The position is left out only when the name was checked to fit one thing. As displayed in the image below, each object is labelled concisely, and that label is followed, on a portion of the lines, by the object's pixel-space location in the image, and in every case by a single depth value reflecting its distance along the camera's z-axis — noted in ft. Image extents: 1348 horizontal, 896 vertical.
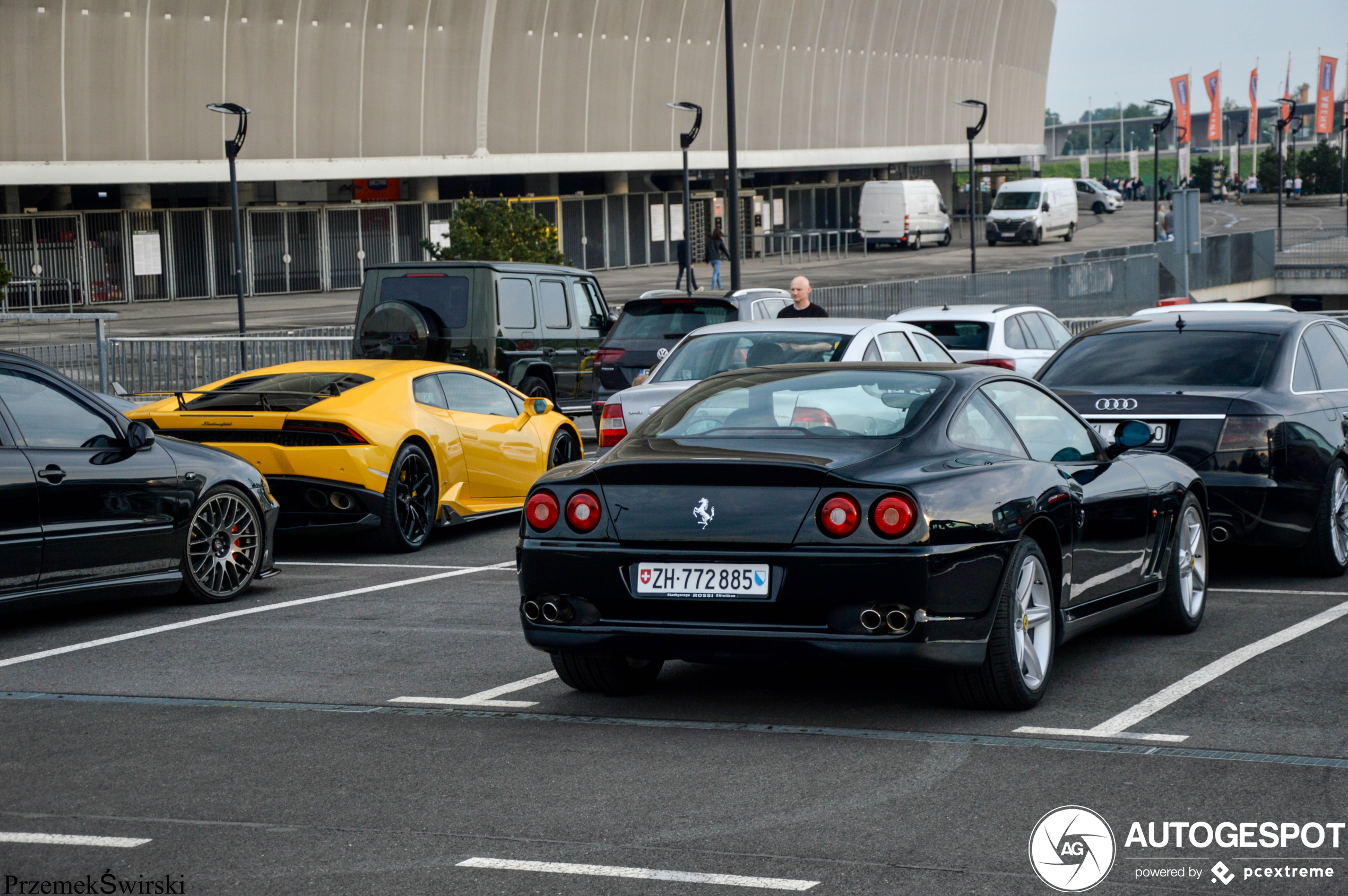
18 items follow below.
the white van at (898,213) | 214.48
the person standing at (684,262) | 103.81
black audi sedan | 30.68
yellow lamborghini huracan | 36.19
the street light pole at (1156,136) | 184.47
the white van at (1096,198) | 315.58
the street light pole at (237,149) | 78.84
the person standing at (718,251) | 155.84
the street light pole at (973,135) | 139.44
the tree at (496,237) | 95.91
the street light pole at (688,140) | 102.32
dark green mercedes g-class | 56.24
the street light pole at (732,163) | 83.82
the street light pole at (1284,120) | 206.50
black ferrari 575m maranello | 19.63
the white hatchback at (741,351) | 39.81
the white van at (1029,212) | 220.84
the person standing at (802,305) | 50.70
